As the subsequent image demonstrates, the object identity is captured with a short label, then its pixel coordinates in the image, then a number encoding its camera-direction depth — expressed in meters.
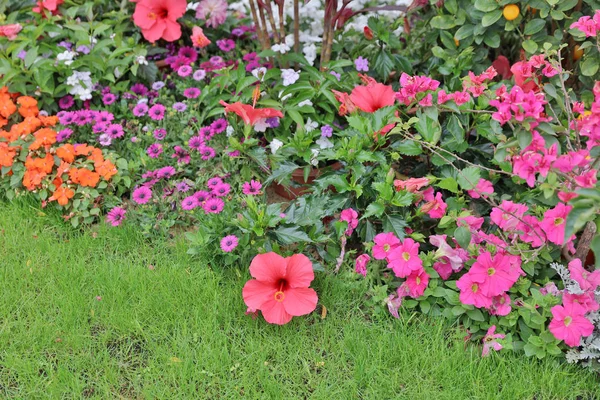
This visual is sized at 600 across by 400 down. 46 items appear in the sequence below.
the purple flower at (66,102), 3.01
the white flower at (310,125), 2.75
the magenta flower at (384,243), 2.21
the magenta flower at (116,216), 2.58
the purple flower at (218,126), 2.78
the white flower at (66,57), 2.97
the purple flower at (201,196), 2.51
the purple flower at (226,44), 3.23
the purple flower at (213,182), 2.55
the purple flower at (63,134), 2.83
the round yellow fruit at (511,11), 2.59
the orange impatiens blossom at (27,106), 2.91
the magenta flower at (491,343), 2.05
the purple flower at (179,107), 2.91
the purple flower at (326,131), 2.66
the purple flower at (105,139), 2.80
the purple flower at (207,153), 2.69
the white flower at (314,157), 2.49
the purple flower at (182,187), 2.61
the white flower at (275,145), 2.62
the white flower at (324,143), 2.68
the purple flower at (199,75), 3.01
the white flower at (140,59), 3.09
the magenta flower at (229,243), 2.23
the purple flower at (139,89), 3.11
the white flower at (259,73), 2.83
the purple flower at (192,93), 2.96
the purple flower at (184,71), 3.01
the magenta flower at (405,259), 2.15
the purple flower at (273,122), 2.70
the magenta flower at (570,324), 1.94
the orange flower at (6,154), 2.73
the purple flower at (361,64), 2.91
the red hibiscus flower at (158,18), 3.11
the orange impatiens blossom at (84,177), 2.67
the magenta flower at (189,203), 2.45
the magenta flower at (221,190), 2.48
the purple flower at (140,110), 2.91
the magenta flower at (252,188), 2.42
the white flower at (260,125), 2.65
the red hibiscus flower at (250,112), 2.51
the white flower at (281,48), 2.94
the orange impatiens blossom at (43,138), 2.76
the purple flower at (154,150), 2.72
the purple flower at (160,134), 2.83
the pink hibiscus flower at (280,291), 2.11
